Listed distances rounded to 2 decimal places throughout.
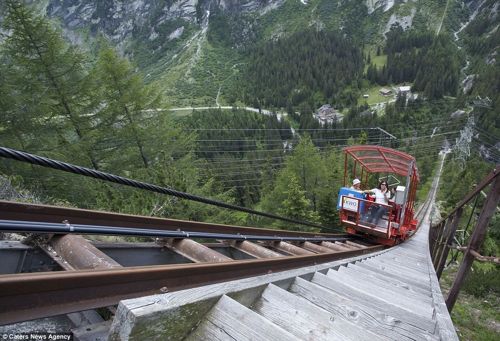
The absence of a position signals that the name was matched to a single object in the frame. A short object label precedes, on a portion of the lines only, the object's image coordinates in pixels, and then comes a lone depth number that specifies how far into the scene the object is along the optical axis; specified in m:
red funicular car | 11.61
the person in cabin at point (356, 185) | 13.19
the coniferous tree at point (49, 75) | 12.95
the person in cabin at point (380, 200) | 12.05
